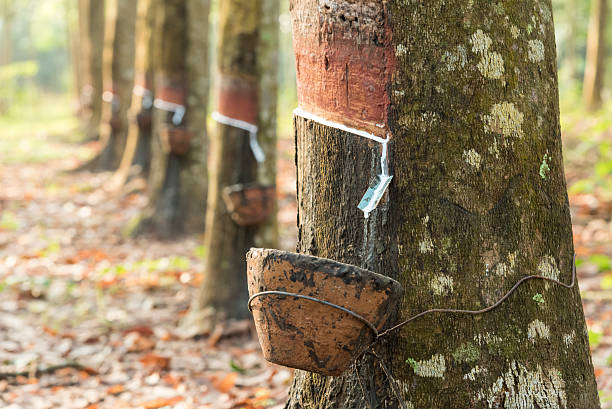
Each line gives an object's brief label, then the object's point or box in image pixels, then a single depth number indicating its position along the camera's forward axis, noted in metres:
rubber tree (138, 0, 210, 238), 6.96
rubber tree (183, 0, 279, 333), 4.32
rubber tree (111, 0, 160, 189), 8.16
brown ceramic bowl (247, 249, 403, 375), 1.67
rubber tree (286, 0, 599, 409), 1.79
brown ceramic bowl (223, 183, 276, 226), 4.24
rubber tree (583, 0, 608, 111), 12.80
